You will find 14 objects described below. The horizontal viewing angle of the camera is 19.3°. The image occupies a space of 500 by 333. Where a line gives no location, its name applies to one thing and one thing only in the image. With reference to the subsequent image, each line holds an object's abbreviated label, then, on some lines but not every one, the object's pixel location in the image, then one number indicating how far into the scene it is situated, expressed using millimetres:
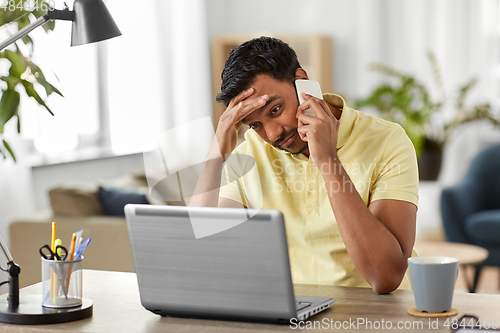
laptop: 2705
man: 3071
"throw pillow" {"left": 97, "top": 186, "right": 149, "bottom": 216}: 5563
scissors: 2893
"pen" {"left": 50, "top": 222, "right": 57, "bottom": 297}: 2886
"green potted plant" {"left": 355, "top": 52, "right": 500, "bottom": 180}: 9185
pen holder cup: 2880
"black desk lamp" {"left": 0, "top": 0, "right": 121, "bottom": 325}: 2865
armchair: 7085
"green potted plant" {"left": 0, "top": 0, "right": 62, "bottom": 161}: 3127
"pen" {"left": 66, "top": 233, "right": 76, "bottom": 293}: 2888
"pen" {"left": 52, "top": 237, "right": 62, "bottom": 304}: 2890
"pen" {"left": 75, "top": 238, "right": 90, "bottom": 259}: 2911
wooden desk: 2763
